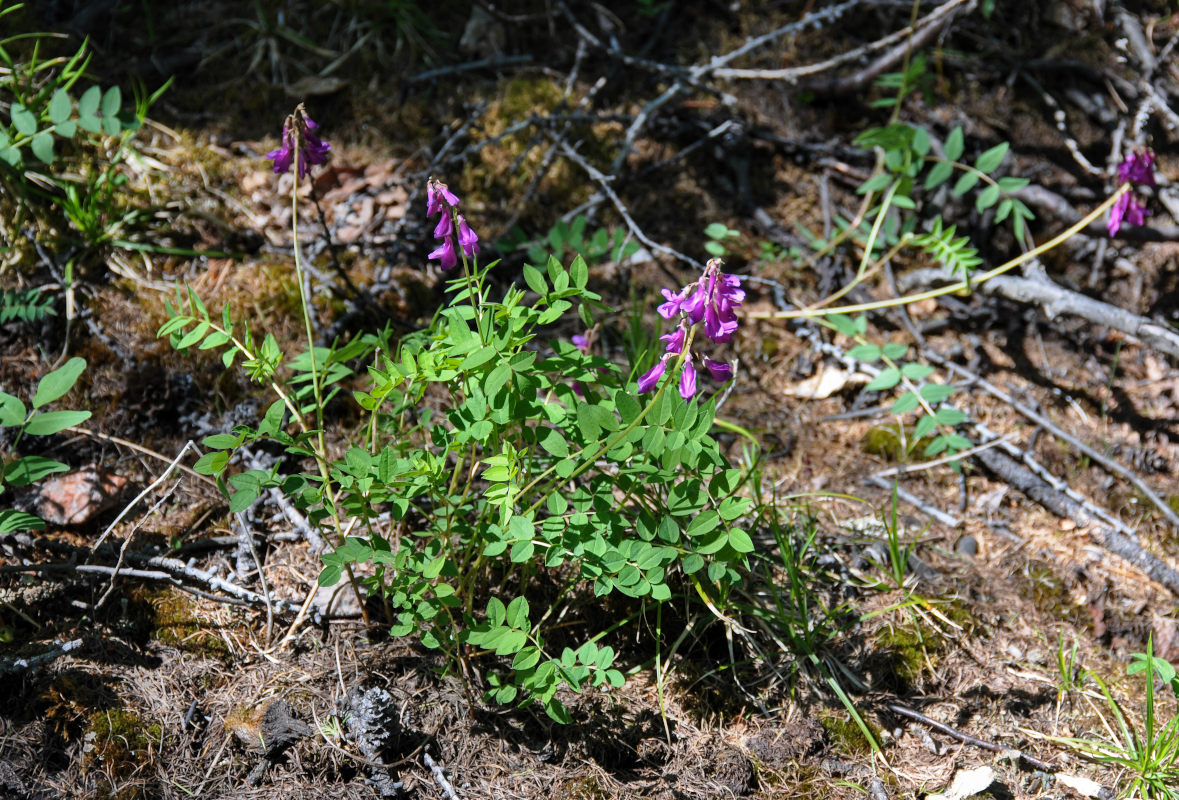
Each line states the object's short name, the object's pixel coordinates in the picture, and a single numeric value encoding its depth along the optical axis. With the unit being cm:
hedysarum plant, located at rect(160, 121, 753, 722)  180
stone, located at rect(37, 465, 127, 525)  235
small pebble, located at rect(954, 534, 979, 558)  273
